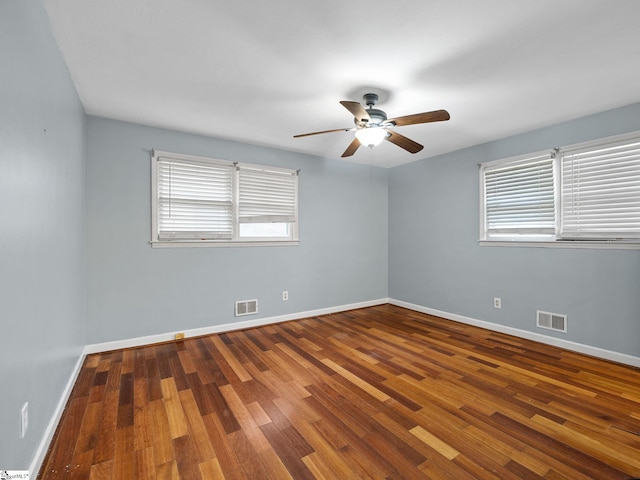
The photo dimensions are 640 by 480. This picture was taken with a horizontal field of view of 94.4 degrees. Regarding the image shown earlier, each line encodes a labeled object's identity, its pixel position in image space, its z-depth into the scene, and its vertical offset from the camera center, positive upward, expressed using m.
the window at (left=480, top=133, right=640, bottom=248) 2.92 +0.52
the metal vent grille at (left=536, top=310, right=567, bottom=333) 3.31 -0.92
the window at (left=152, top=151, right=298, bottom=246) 3.49 +0.51
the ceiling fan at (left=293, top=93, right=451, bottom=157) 2.30 +1.00
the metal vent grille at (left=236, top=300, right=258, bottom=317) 3.95 -0.89
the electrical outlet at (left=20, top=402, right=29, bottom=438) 1.36 -0.84
